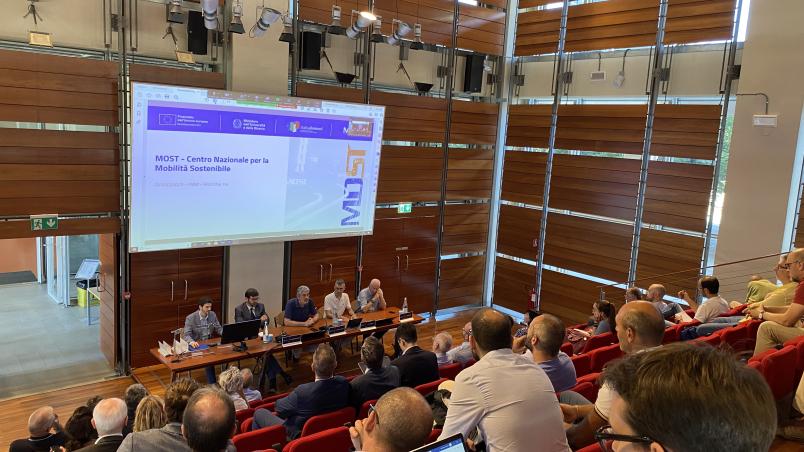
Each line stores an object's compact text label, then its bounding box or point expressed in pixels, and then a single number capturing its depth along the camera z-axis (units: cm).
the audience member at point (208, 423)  244
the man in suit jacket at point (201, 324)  654
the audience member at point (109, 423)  324
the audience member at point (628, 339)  289
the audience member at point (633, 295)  693
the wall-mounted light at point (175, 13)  667
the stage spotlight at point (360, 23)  710
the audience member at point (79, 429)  363
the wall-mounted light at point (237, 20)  682
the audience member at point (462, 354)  568
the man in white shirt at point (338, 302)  765
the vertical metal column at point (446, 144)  962
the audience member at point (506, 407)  241
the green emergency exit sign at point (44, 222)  638
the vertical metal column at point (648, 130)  825
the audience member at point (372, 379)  445
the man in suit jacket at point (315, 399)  428
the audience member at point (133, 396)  410
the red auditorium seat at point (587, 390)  390
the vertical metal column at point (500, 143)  1030
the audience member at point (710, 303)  643
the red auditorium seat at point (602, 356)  515
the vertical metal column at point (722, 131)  753
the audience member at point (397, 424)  204
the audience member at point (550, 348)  347
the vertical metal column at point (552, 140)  943
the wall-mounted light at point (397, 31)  784
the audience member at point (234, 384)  468
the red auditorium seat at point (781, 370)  417
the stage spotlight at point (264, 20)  667
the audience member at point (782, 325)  473
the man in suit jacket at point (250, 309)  708
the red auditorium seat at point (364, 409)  429
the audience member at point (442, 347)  562
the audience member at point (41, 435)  379
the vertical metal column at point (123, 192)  668
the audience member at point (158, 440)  269
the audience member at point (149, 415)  327
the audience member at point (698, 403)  102
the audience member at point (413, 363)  482
